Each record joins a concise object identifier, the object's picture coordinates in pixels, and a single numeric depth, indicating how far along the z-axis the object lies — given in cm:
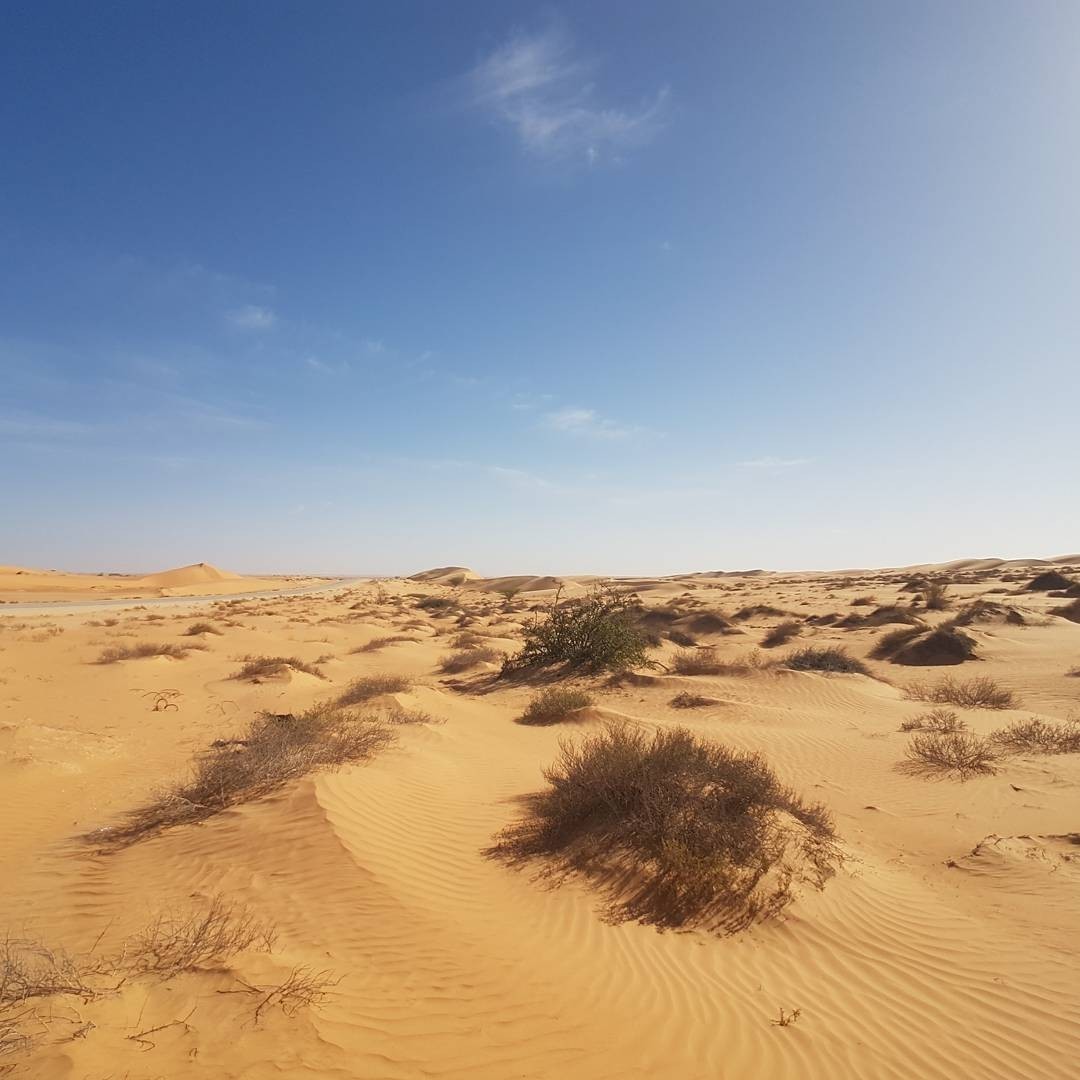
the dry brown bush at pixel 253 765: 737
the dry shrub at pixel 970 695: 1445
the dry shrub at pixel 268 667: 1736
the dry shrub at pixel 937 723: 1202
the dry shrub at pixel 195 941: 421
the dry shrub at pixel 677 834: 561
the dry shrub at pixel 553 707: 1415
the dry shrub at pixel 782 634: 2494
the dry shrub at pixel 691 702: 1534
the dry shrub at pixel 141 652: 1869
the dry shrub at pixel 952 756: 981
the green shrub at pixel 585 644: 1927
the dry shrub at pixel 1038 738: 1052
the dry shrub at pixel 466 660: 2123
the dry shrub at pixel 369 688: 1379
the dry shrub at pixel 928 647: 2052
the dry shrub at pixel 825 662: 1905
